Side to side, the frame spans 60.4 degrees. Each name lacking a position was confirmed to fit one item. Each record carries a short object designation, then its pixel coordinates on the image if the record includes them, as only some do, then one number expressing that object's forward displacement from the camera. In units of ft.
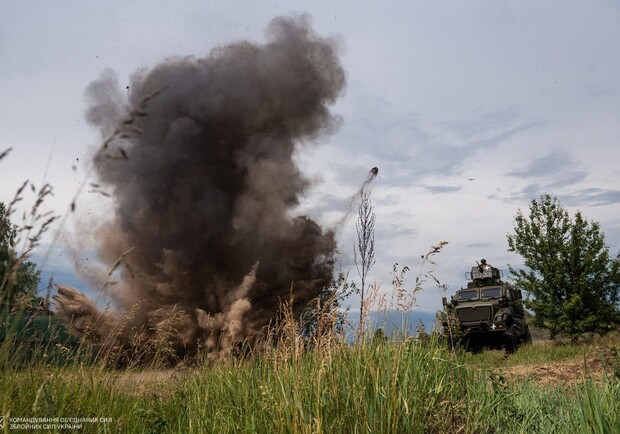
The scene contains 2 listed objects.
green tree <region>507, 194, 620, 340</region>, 74.18
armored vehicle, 64.08
